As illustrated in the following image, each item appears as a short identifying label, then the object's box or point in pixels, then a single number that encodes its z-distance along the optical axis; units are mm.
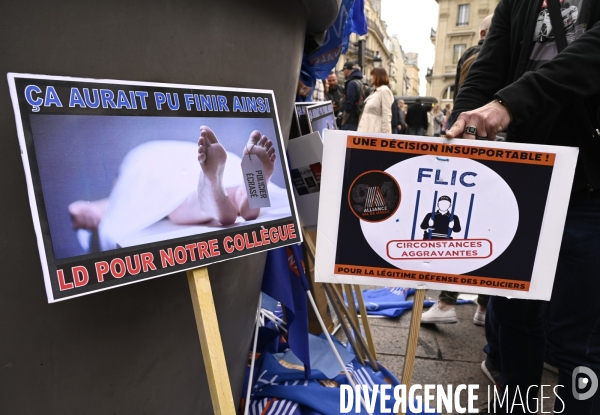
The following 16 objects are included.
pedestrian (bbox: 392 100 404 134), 7508
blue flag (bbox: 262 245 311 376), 1555
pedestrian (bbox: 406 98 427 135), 9859
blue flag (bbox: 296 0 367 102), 2045
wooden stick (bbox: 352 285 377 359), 2008
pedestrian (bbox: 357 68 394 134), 5109
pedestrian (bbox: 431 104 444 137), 13770
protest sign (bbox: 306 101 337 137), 1869
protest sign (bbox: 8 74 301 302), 761
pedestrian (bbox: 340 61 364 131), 5652
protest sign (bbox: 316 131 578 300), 1146
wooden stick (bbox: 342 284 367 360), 1909
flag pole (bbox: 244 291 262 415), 1484
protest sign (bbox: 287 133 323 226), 1578
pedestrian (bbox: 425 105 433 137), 14269
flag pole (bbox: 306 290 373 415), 1533
